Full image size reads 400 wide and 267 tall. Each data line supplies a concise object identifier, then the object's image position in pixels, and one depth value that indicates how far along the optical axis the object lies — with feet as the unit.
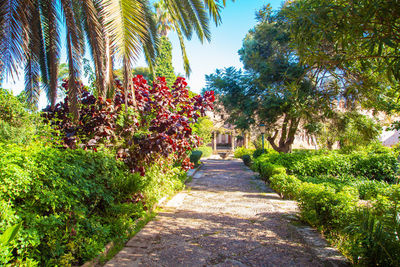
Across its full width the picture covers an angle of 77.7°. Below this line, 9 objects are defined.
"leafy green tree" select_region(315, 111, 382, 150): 33.04
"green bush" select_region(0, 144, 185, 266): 7.12
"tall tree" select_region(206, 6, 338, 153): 33.88
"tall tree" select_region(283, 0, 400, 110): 8.67
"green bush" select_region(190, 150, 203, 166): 47.44
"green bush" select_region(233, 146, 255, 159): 75.50
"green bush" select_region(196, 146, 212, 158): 81.79
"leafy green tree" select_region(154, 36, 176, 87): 57.62
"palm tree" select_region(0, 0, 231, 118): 10.99
